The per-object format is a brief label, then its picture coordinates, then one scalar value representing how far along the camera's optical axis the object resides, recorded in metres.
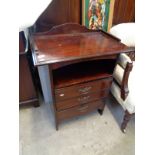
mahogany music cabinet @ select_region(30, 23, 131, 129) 0.96
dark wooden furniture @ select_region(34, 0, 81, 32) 1.27
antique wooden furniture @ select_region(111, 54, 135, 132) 1.14
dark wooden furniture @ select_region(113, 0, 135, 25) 1.45
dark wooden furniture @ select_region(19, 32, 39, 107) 1.16
